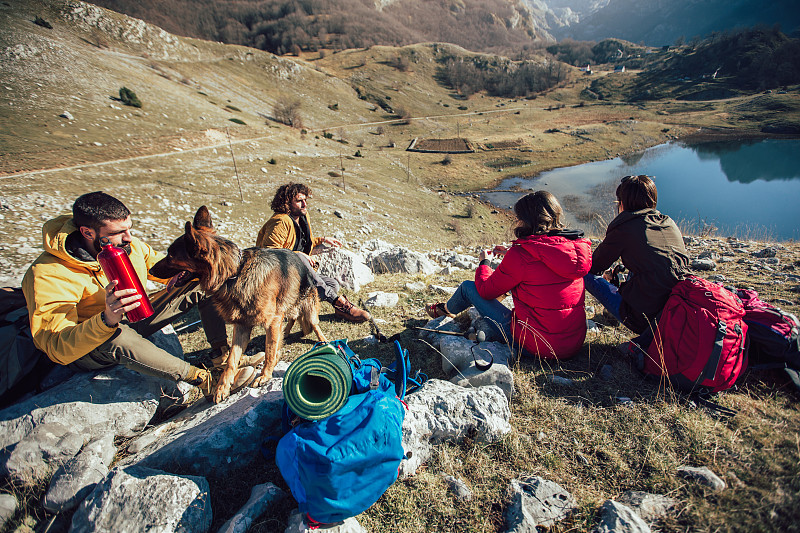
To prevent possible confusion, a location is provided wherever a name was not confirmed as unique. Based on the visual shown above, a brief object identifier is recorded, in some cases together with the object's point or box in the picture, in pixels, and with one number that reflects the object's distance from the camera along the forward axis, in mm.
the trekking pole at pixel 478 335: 3996
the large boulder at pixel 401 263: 8766
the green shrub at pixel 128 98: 20672
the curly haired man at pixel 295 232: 5316
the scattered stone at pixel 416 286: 6826
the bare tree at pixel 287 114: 34844
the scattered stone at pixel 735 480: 2167
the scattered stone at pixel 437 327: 4594
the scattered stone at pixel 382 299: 5961
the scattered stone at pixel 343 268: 7082
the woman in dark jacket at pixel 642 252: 3537
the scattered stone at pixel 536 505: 2164
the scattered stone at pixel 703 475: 2199
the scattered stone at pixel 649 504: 2105
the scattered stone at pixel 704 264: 7531
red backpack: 2918
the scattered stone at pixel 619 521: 1993
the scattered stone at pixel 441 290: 6551
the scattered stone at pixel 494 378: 3331
